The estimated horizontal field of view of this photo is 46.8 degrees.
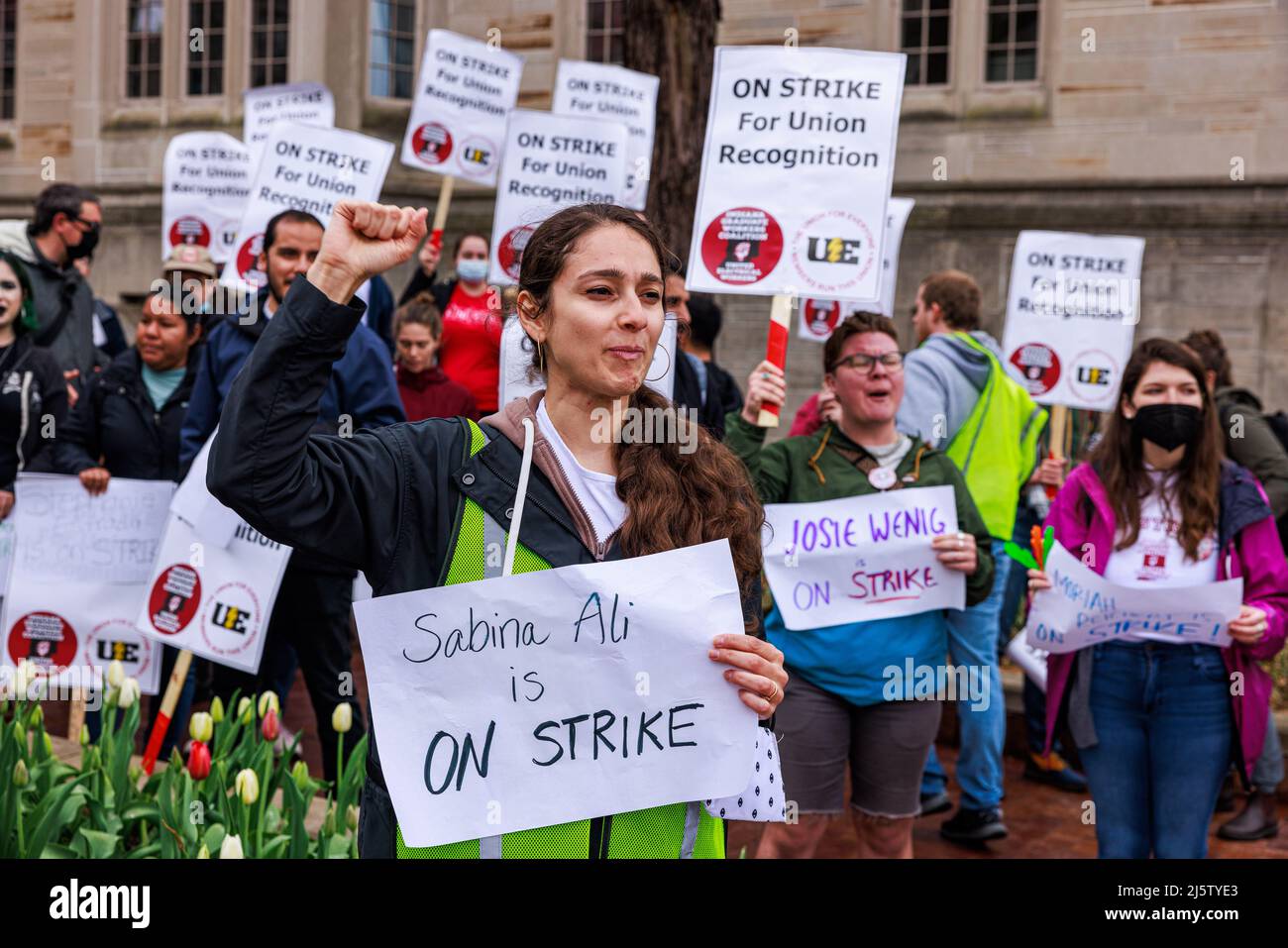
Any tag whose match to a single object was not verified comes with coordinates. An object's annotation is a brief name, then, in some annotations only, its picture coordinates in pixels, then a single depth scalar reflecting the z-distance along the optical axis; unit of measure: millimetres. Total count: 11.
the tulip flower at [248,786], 3744
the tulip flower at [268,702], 4277
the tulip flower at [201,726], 4047
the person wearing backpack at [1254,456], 6148
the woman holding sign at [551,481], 2266
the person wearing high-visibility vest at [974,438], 5898
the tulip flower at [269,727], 4199
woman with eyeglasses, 4426
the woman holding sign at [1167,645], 4180
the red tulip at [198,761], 3918
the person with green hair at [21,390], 5926
